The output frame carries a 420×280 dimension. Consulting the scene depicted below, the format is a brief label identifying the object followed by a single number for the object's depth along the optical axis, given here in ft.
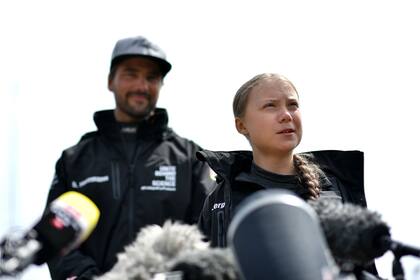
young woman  12.71
